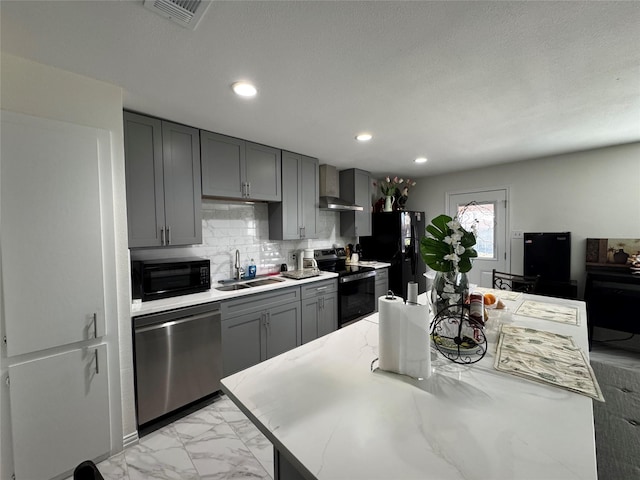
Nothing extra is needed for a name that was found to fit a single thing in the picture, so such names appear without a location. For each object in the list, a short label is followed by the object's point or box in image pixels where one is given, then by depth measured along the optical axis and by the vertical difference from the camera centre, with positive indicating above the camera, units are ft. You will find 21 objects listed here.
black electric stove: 11.23 -2.38
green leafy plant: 4.05 -0.25
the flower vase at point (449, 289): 4.23 -0.96
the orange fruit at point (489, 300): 5.70 -1.51
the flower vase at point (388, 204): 14.65 +1.53
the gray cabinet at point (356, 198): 13.35 +1.73
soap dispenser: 9.96 -1.40
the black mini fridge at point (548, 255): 11.10 -1.15
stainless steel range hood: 11.72 +1.92
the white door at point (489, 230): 13.15 -0.03
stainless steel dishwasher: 6.11 -3.07
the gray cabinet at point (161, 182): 6.55 +1.42
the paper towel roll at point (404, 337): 3.10 -1.28
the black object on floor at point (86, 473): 1.74 -1.56
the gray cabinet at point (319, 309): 9.81 -2.96
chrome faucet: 9.53 -1.24
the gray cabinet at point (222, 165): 7.94 +2.18
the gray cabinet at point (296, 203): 10.27 +1.24
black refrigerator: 13.76 -0.71
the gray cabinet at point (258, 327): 7.66 -2.95
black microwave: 6.68 -1.13
